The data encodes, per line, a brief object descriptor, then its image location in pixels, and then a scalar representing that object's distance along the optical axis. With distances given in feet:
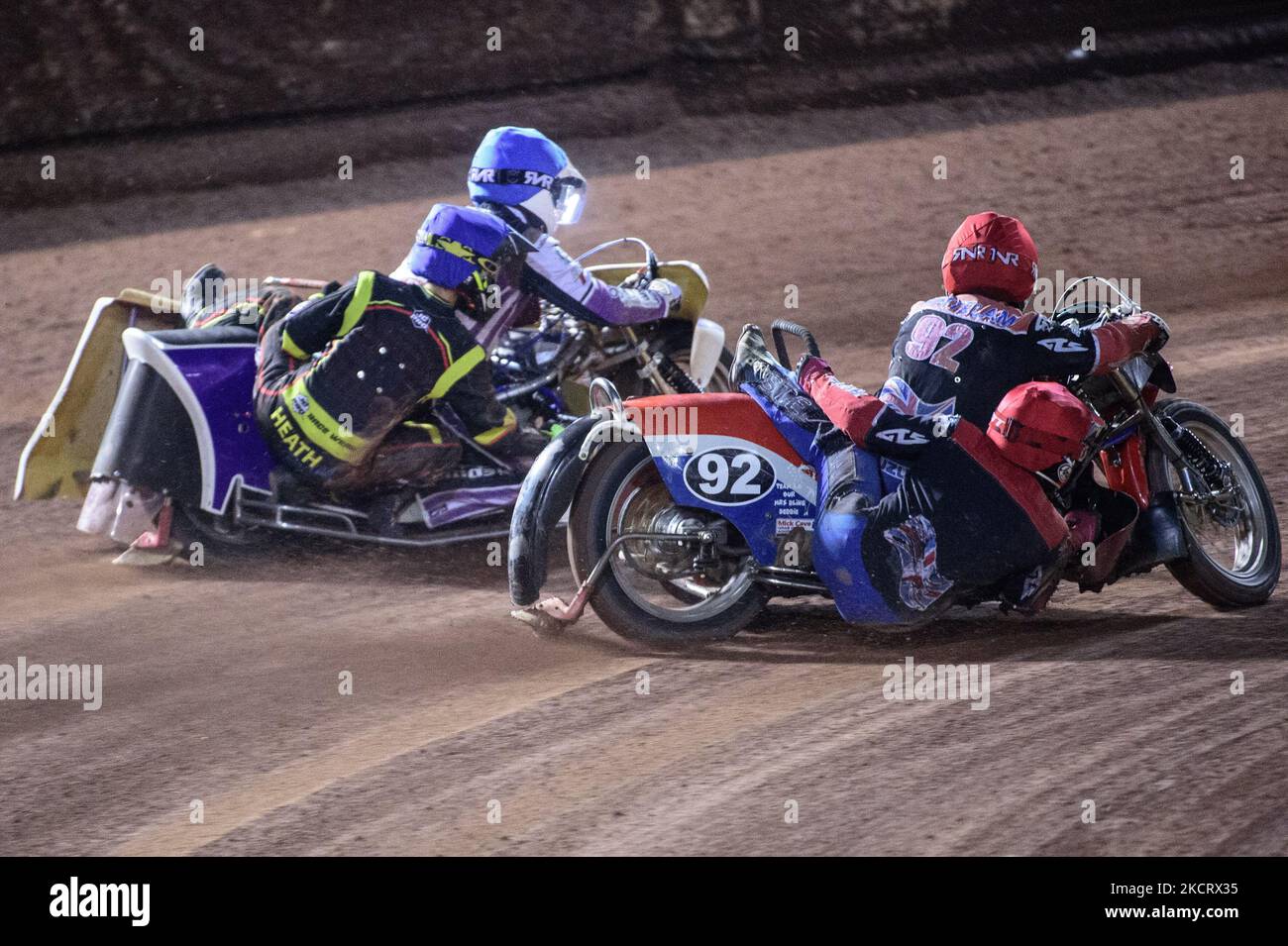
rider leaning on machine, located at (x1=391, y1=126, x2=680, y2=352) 46.57
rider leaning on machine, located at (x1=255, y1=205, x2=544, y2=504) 44.68
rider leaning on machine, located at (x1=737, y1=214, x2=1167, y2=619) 35.58
